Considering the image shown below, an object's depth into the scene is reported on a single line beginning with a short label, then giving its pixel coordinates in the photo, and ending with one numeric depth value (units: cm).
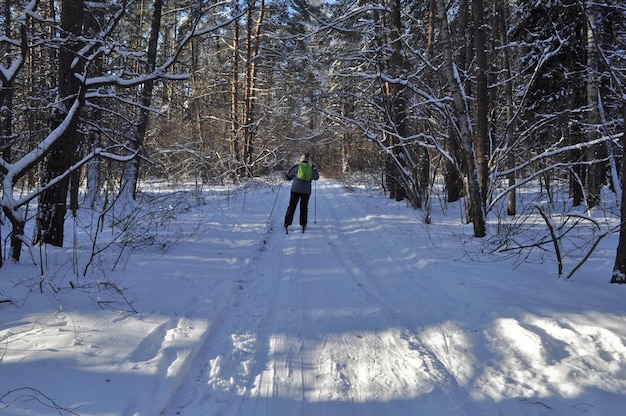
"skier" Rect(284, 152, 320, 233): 892
